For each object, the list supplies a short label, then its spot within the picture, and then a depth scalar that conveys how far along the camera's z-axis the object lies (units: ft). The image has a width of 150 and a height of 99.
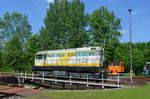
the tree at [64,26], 164.96
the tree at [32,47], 172.76
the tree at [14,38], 177.17
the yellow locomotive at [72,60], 89.56
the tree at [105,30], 141.72
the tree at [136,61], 182.60
